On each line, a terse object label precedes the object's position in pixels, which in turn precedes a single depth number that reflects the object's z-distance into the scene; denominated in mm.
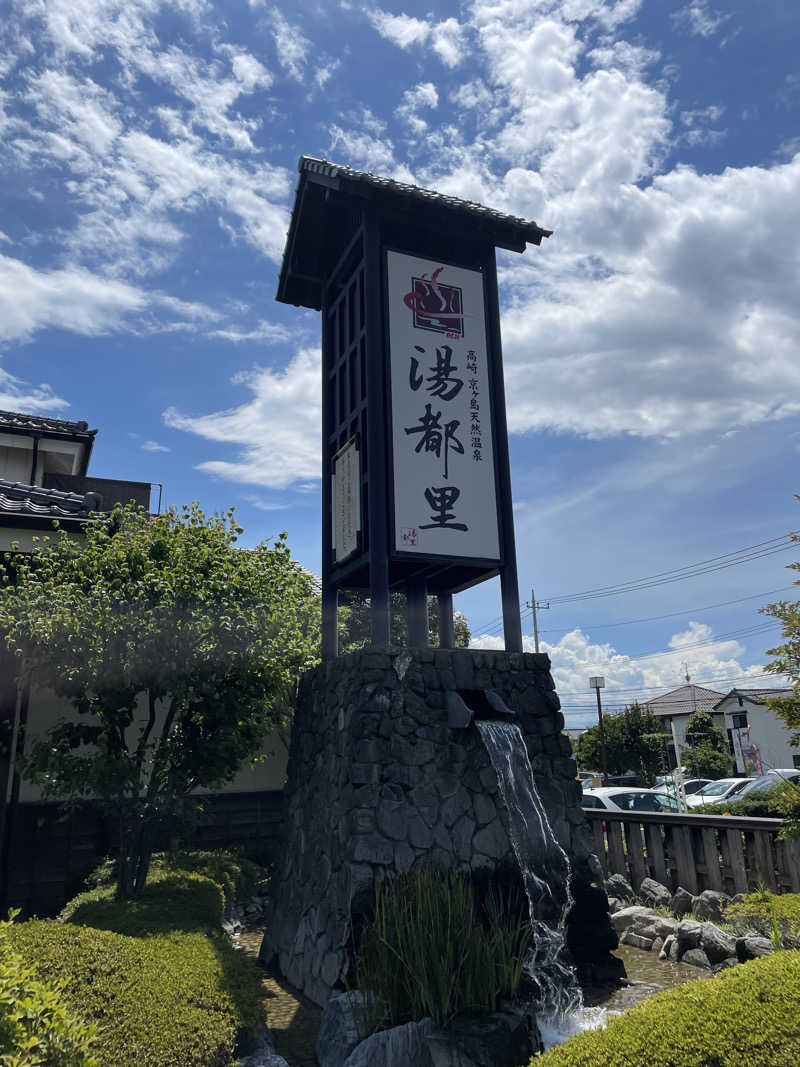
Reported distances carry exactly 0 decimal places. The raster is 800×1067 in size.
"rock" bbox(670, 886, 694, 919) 10978
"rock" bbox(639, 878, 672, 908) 11523
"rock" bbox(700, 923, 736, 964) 8891
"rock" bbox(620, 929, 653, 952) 10031
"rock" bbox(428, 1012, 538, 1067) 5770
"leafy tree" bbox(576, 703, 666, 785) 39656
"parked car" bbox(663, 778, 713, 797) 31191
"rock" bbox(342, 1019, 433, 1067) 5773
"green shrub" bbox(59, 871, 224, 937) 7633
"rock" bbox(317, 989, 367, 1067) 6312
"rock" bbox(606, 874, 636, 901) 12109
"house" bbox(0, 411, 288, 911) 10641
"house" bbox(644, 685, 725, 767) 52062
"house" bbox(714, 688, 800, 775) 47375
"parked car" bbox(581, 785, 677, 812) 21109
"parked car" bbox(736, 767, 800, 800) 22094
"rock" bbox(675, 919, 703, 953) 9289
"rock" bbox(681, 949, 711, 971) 8922
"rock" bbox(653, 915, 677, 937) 10055
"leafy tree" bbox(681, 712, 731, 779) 35625
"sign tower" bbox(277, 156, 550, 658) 10391
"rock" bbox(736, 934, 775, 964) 8336
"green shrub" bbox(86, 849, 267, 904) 10750
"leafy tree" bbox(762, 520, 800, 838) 7984
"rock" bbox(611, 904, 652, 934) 10625
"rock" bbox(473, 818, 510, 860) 8828
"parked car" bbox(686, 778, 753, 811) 23677
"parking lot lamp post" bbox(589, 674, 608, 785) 35469
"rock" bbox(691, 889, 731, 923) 10570
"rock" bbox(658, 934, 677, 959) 9516
